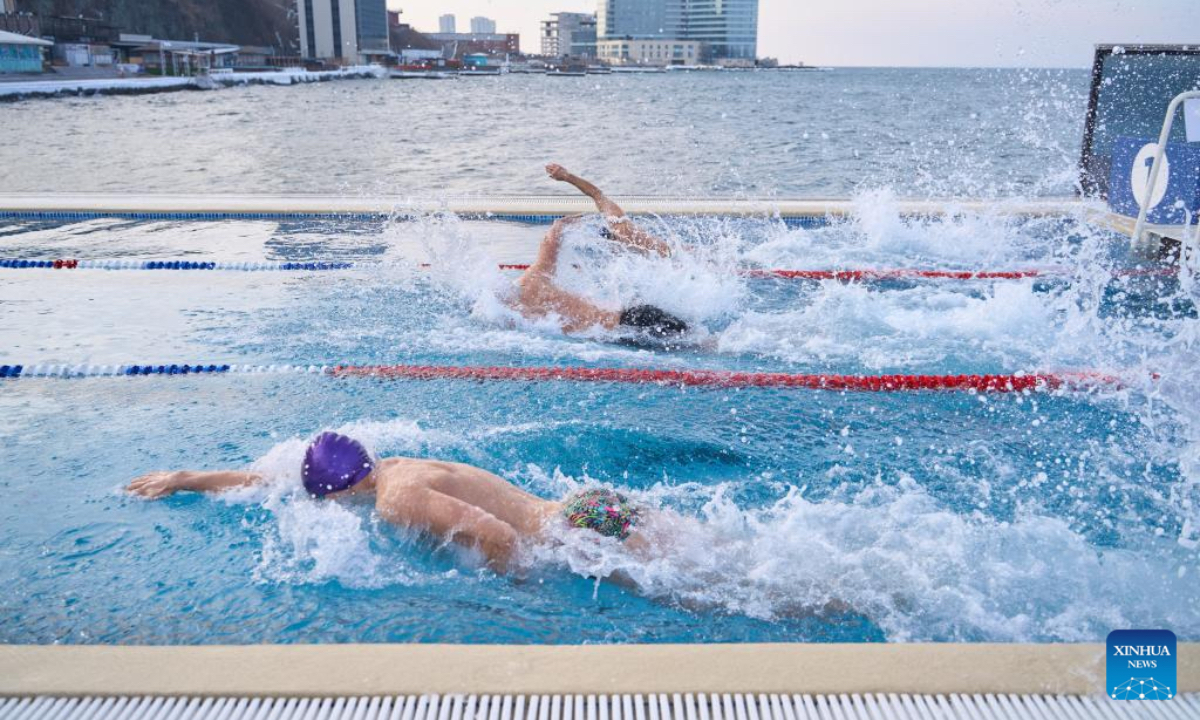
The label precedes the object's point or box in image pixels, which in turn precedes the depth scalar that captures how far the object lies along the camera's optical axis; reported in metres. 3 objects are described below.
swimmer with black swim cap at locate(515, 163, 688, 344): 5.07
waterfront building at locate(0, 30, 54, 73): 36.91
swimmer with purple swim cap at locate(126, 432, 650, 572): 2.63
